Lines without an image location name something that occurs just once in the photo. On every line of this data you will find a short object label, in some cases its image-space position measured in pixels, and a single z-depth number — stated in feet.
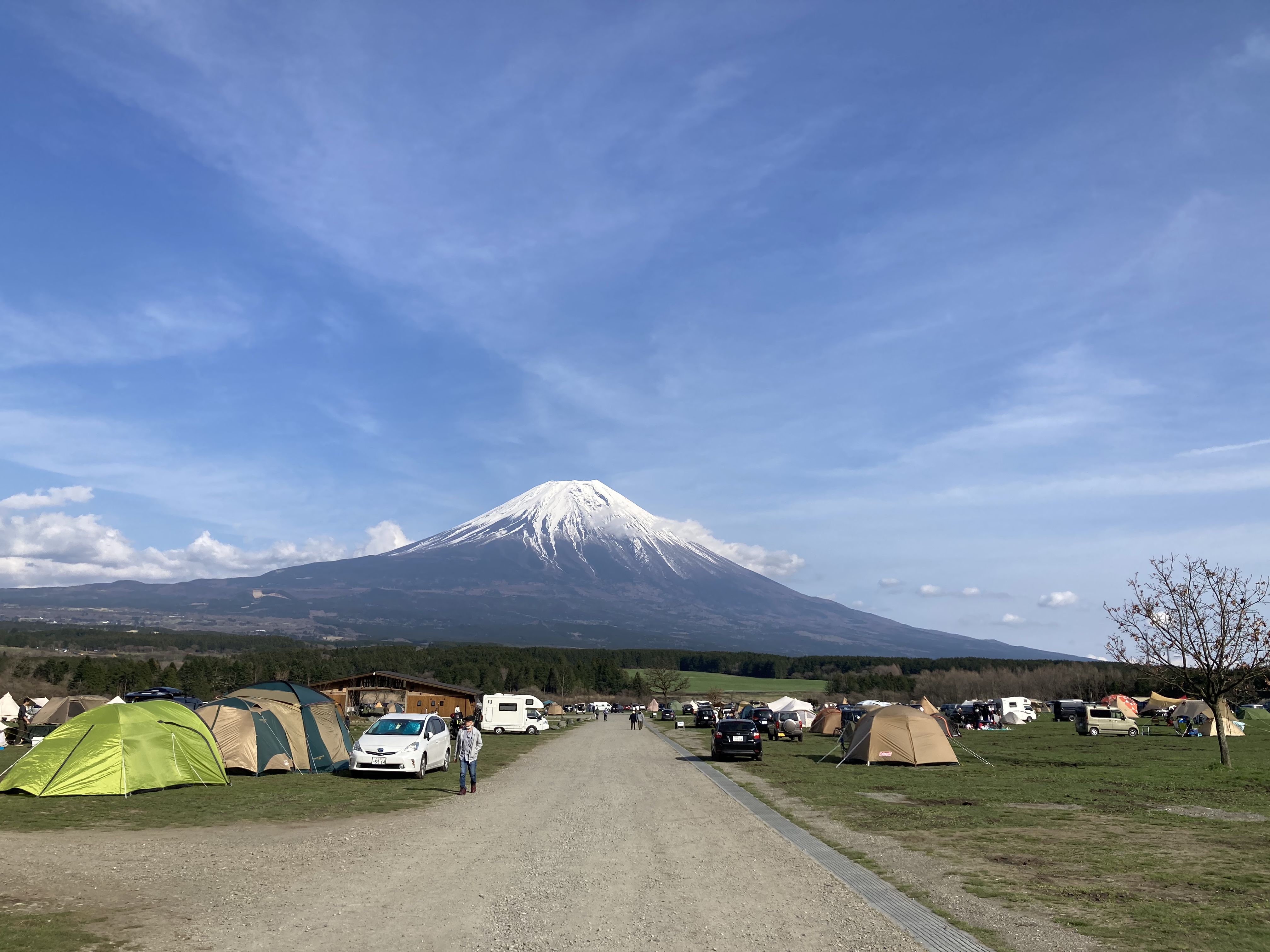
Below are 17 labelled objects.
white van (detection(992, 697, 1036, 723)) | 188.03
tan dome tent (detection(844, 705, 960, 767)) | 76.74
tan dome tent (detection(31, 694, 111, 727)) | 109.40
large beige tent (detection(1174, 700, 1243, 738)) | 126.62
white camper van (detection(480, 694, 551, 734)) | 148.25
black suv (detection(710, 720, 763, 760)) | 87.71
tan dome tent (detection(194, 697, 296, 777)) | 60.59
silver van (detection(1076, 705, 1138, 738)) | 131.95
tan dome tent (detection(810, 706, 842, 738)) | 145.89
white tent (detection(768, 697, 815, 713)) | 218.79
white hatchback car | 61.82
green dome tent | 47.37
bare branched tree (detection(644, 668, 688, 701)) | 396.16
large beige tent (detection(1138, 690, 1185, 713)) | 197.88
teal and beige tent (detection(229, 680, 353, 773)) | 64.95
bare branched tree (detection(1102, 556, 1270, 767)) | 74.95
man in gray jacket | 54.49
